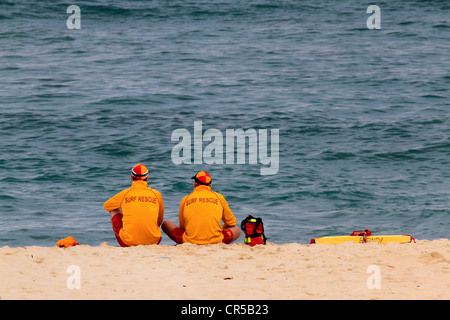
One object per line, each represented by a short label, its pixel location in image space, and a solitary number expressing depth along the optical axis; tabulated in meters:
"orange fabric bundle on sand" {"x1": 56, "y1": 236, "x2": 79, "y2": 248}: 19.83
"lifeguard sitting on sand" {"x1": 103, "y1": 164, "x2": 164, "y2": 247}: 19.69
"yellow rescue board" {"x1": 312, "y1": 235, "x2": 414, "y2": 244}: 21.16
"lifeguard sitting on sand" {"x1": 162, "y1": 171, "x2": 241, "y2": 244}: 19.77
